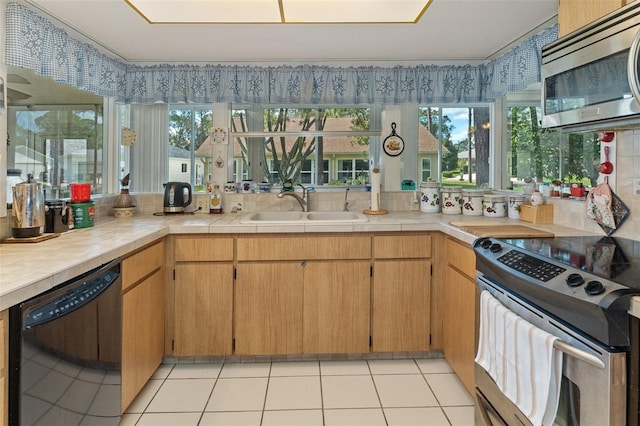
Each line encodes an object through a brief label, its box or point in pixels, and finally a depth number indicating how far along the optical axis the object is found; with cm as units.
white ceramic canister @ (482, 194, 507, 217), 271
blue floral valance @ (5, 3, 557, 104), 289
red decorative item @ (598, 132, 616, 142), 185
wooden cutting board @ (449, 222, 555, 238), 186
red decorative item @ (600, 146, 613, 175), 186
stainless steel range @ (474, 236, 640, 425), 99
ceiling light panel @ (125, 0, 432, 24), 196
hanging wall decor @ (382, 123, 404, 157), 310
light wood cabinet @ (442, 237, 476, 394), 200
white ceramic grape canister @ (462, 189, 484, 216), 283
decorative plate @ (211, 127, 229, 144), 308
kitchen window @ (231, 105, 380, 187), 321
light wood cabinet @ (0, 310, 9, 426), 106
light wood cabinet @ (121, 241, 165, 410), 185
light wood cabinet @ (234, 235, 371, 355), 239
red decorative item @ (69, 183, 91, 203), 224
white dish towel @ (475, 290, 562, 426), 116
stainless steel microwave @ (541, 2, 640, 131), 130
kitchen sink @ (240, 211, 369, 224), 293
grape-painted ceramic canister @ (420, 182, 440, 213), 294
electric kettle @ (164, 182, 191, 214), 283
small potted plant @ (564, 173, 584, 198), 214
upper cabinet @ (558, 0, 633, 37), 148
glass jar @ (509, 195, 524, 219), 255
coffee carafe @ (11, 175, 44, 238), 176
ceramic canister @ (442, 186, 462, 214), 291
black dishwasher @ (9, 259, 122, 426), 112
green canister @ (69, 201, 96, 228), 219
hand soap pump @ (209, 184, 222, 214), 294
